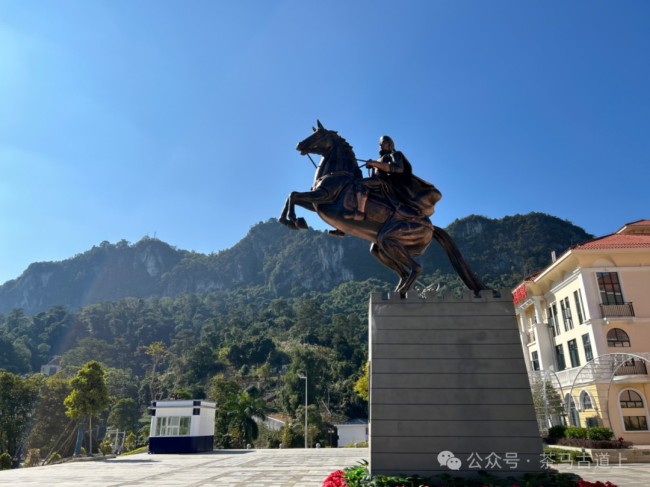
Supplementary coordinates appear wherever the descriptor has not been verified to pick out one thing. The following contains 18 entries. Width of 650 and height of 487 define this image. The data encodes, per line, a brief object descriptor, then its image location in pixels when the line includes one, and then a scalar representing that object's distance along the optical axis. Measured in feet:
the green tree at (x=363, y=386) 137.65
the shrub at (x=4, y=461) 80.19
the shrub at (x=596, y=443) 54.13
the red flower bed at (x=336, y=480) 22.36
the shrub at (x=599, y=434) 56.80
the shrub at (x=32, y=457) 107.45
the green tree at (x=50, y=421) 149.59
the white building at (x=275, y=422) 161.99
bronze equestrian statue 26.71
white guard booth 83.25
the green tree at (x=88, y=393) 77.66
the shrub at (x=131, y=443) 126.88
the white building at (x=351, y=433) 136.46
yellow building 73.10
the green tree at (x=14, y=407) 135.03
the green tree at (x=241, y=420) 117.50
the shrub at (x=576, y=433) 59.06
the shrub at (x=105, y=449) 100.12
